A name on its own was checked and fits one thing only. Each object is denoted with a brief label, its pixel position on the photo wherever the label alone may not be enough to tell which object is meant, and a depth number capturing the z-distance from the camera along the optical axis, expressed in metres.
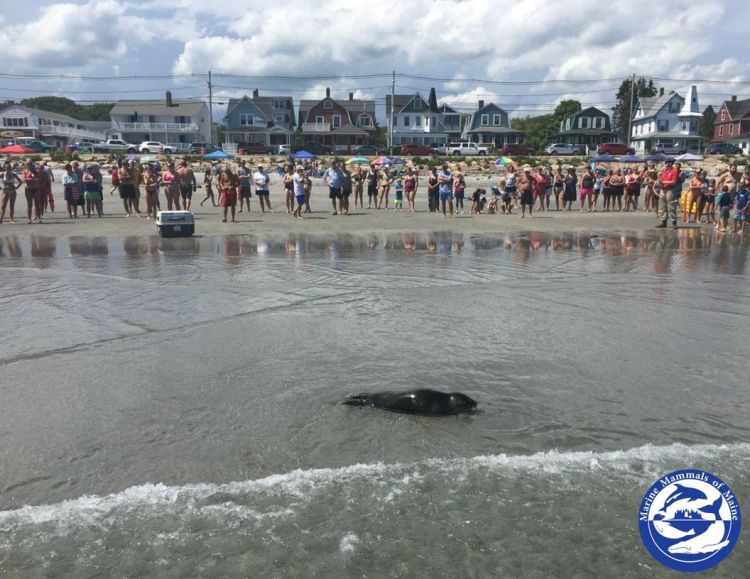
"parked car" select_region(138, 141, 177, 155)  68.81
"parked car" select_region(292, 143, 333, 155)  70.19
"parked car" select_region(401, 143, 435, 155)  65.81
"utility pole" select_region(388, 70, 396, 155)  81.25
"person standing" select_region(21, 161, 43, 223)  18.61
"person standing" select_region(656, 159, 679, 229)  18.62
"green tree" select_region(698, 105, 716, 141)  100.88
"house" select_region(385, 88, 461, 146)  88.19
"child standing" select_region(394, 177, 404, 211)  24.09
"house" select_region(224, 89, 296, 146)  85.12
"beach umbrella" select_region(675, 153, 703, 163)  53.03
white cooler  15.96
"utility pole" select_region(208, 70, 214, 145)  78.54
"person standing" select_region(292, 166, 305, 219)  20.17
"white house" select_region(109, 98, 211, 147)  85.12
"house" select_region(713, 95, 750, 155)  85.00
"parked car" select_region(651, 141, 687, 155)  68.12
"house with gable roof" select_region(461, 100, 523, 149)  89.12
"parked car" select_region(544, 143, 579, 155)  69.22
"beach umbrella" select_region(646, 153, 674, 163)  54.83
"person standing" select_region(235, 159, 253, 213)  21.62
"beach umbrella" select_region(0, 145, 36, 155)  54.30
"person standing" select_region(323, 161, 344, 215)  21.02
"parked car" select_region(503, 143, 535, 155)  67.02
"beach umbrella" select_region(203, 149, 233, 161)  54.91
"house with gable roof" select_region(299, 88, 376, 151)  84.25
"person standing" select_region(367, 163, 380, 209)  24.89
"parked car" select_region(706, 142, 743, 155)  69.66
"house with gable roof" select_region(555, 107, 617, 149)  87.79
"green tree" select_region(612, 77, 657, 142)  99.84
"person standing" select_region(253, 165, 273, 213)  21.86
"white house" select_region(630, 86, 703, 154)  84.94
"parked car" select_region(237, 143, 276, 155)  69.94
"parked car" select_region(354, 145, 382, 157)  68.19
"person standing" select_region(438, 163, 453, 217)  21.72
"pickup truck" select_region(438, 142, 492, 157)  69.47
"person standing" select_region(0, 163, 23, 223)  19.06
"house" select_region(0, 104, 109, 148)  90.00
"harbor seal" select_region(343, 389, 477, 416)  5.36
